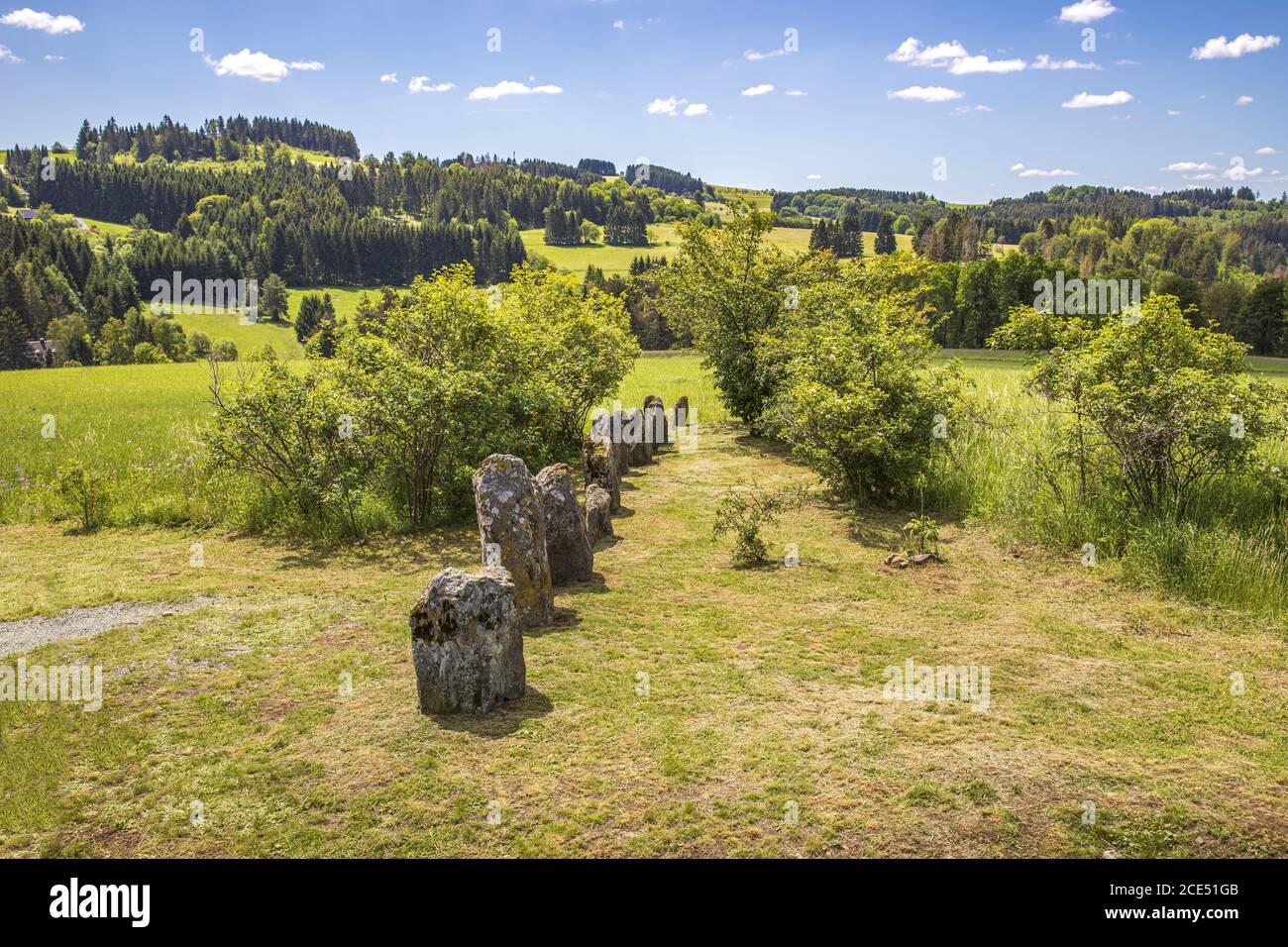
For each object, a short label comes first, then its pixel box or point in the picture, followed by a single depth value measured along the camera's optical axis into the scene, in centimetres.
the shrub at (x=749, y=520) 1270
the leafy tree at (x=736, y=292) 2697
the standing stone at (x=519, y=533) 989
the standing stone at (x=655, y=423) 2341
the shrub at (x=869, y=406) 1609
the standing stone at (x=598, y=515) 1423
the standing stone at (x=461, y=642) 732
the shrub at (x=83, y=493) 1524
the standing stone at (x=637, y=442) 2144
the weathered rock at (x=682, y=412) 2720
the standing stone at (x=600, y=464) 1593
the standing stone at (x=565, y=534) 1164
